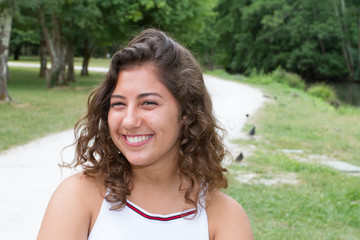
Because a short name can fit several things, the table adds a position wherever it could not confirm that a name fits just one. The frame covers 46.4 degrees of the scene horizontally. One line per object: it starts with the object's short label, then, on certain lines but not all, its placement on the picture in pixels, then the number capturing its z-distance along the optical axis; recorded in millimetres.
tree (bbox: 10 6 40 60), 18641
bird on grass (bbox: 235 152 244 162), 6256
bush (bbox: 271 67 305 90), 26994
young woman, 1699
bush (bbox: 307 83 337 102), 22505
